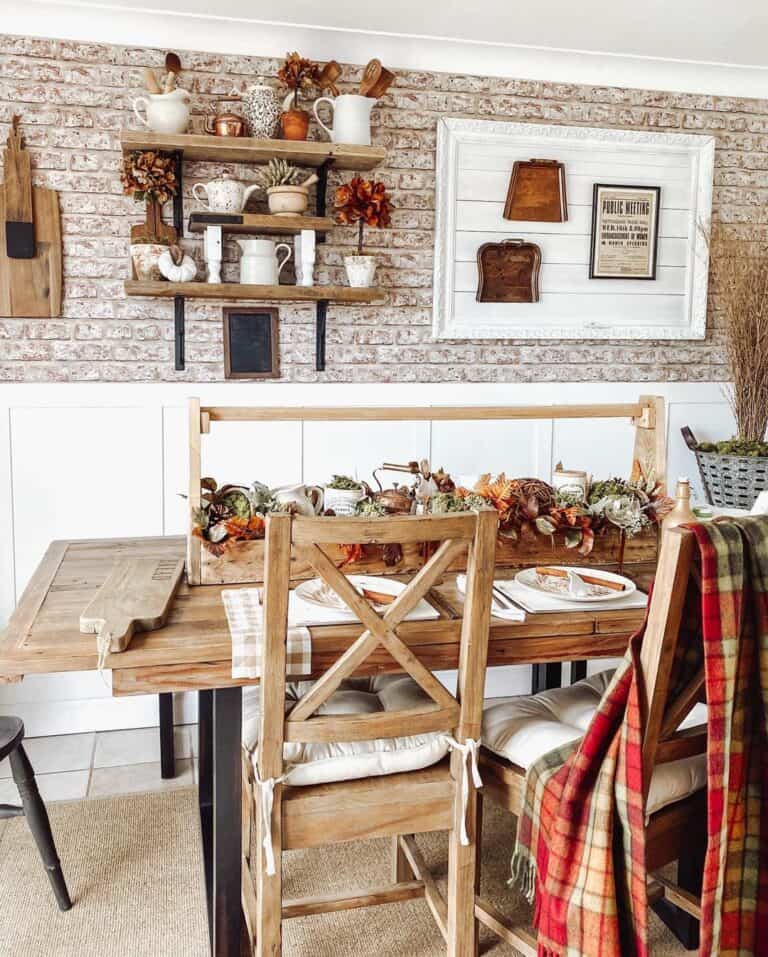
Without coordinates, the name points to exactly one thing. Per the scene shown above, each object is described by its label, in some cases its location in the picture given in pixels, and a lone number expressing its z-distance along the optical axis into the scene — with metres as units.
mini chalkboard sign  3.10
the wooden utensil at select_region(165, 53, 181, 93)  2.79
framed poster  3.36
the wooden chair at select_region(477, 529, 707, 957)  1.35
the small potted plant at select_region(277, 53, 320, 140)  2.92
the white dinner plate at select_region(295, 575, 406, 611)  1.85
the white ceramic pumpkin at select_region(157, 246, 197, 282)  2.85
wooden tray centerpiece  2.02
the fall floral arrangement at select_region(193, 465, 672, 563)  2.03
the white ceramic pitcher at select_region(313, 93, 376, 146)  2.95
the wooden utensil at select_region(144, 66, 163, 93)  2.77
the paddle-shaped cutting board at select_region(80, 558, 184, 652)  1.66
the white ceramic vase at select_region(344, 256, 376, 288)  3.03
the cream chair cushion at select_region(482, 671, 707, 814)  1.55
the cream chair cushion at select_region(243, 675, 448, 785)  1.62
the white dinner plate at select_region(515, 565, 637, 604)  1.90
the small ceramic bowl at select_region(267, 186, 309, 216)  2.93
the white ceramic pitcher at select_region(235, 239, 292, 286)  2.95
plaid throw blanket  1.37
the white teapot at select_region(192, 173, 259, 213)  2.89
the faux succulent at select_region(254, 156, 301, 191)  2.95
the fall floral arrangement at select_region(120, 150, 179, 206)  2.87
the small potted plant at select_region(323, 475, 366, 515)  2.12
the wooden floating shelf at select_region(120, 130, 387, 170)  2.79
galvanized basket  3.07
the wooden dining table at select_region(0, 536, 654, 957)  1.62
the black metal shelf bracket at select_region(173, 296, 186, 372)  3.00
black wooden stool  2.00
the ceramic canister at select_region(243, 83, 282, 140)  2.90
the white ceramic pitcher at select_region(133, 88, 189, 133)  2.79
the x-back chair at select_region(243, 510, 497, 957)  1.49
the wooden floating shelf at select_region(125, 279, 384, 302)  2.85
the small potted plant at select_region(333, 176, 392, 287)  3.00
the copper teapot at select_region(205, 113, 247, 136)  2.88
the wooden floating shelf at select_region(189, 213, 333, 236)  2.88
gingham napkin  1.64
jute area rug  1.99
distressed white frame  3.21
